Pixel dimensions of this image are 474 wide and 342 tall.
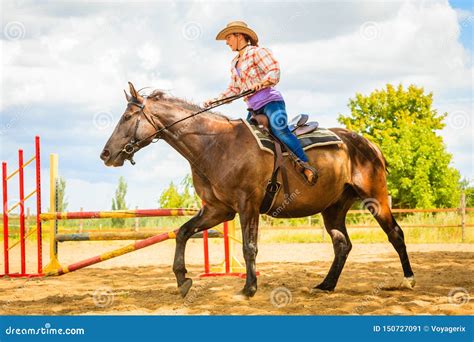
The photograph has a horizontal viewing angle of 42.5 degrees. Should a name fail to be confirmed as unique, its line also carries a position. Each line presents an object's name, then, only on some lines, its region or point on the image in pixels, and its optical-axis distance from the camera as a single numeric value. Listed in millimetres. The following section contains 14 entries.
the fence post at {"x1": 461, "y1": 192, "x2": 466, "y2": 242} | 18566
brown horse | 6207
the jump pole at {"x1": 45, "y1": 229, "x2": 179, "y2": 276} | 7860
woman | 6383
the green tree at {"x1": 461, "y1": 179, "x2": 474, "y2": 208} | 30431
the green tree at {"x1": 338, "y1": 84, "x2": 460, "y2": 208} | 30703
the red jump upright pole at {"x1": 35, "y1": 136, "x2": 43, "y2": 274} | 9155
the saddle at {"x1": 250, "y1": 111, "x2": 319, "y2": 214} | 6414
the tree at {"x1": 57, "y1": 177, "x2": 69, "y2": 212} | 25250
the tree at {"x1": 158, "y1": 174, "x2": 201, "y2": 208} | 27000
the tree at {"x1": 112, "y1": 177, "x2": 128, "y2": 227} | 30188
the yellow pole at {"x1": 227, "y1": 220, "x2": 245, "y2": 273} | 8750
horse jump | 8125
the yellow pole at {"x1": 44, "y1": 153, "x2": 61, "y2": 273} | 9531
